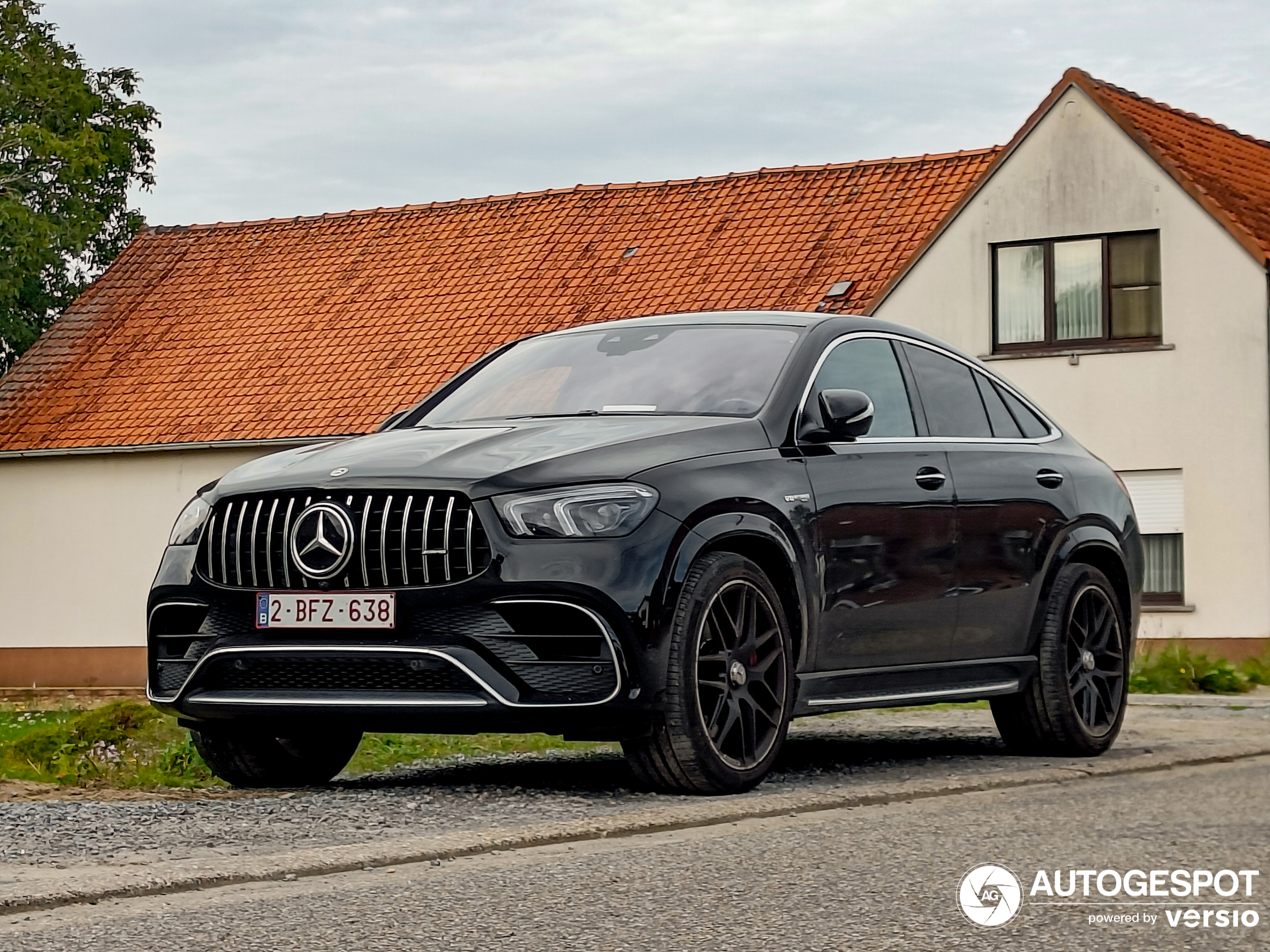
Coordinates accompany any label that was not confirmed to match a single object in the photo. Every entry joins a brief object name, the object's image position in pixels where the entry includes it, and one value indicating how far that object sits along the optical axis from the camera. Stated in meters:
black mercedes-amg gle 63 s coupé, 7.77
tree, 37.31
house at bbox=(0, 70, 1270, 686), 25.47
